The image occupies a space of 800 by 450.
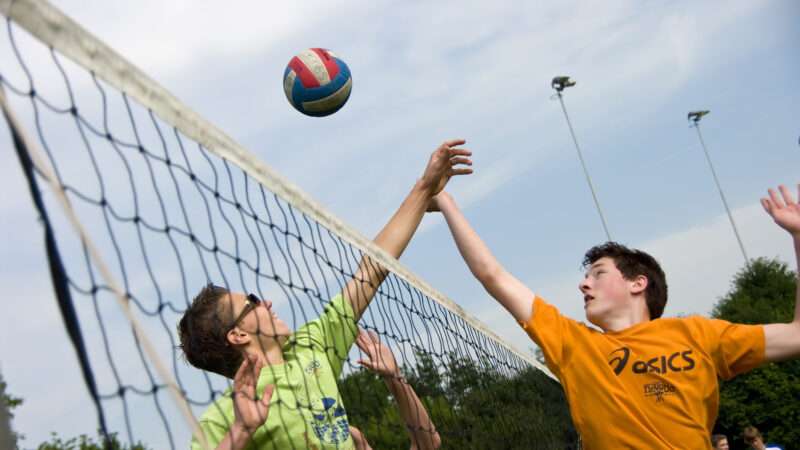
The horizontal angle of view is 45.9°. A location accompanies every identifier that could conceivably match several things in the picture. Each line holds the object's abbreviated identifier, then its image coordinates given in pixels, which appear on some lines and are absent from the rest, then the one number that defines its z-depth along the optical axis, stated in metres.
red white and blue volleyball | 5.39
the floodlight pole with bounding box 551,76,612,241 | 34.21
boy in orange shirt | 3.81
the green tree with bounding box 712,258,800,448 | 25.84
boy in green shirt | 3.07
